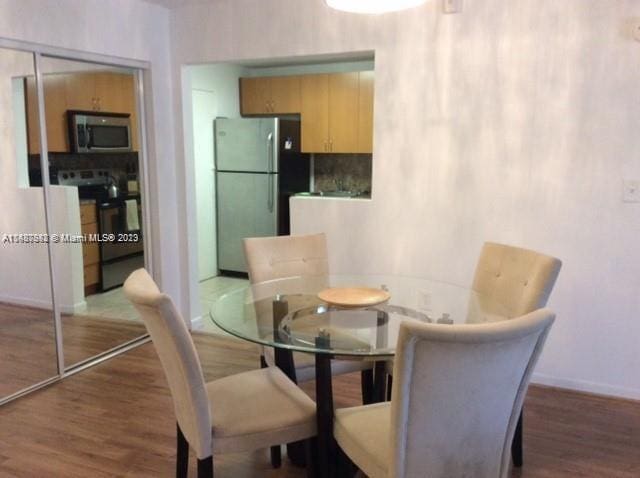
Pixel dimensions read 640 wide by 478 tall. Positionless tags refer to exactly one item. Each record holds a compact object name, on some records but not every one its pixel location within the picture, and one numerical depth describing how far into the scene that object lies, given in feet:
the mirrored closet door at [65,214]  10.02
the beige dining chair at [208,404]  5.47
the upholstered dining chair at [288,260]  8.63
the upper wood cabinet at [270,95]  17.83
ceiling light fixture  6.25
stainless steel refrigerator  17.25
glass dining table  6.26
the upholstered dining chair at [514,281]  7.28
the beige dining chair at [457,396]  4.46
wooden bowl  7.51
